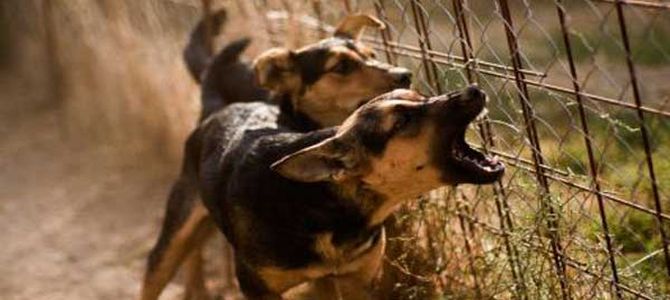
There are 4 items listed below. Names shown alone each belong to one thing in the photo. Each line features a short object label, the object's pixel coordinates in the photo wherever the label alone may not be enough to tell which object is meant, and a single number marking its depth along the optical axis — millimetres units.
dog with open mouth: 3684
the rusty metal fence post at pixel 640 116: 3096
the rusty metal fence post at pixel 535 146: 3758
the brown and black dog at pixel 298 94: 4918
